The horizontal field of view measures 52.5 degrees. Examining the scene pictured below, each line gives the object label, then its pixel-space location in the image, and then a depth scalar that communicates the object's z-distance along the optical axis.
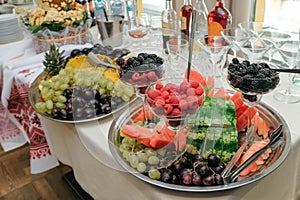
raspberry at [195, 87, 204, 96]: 0.69
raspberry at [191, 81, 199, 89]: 0.71
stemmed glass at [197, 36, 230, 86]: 0.91
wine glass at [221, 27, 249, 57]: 0.93
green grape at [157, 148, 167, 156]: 0.63
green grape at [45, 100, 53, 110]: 0.87
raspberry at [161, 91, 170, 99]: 0.68
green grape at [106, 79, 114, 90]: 0.87
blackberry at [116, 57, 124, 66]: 0.89
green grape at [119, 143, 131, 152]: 0.67
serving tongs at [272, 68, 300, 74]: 0.81
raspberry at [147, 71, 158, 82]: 0.79
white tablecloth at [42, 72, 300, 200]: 0.59
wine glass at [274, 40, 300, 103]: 0.86
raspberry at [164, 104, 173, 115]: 0.66
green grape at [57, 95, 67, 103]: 0.87
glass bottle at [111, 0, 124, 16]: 1.54
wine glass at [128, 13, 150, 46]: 1.25
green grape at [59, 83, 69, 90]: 0.91
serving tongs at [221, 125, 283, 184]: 0.58
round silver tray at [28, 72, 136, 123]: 0.82
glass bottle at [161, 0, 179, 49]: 1.22
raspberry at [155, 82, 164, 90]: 0.73
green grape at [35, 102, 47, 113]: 0.88
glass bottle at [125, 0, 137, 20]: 1.58
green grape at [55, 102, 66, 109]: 0.86
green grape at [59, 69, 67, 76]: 0.96
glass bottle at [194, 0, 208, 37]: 1.13
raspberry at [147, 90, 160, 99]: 0.70
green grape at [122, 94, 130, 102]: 0.85
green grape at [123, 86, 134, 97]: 0.85
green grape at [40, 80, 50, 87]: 0.94
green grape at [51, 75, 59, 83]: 0.94
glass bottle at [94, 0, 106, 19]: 1.45
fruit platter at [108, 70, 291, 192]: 0.59
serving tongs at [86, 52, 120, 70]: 0.97
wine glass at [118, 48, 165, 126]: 0.79
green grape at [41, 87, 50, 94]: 0.92
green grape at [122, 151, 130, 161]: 0.65
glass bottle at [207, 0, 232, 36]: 1.11
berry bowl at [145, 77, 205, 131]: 0.66
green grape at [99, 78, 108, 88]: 0.87
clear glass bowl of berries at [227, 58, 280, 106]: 0.68
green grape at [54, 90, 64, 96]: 0.89
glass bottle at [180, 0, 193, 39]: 1.16
